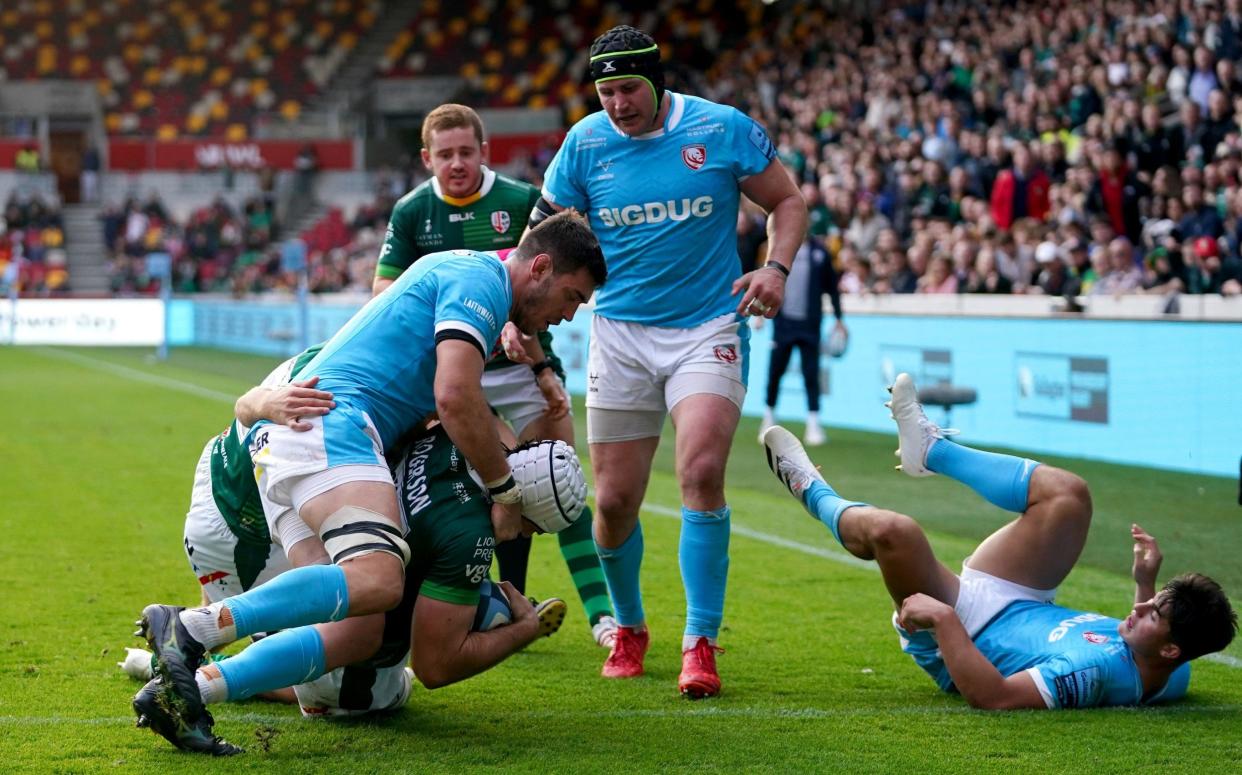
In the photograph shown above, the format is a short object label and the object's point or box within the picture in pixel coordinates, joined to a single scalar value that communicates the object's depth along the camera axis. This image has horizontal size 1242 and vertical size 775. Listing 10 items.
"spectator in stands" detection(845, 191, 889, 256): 38.19
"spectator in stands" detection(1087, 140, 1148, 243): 31.22
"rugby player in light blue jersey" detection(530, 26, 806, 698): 10.99
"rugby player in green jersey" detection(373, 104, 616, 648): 12.75
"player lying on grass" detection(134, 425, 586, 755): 9.46
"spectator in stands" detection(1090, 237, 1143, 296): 27.44
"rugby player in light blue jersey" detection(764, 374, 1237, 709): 9.70
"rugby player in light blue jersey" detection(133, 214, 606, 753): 8.43
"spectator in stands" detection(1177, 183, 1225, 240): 28.28
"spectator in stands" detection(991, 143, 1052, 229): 33.81
